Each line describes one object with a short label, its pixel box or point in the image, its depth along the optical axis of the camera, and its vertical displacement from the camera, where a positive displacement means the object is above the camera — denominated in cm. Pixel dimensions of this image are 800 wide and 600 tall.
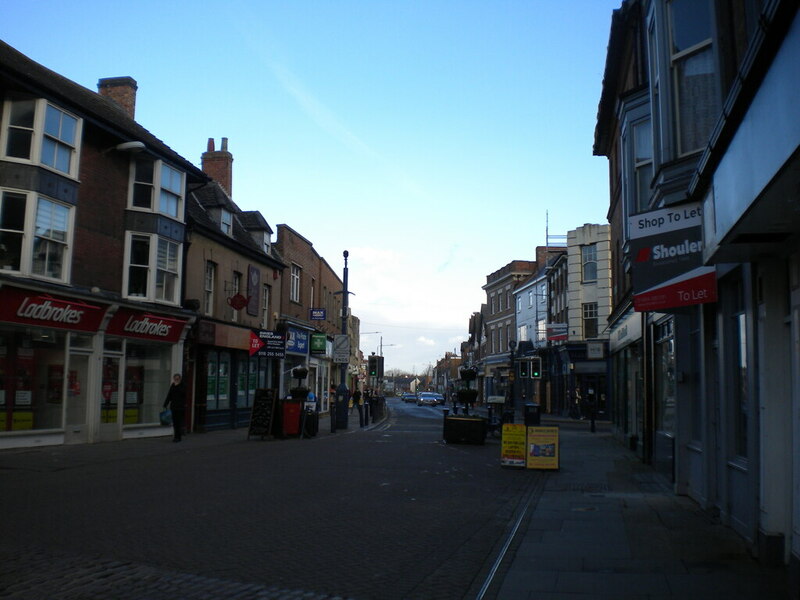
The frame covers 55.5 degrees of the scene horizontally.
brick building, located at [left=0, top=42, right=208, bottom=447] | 1727 +293
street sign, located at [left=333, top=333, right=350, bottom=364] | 2769 +129
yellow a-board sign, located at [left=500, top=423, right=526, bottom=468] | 1556 -121
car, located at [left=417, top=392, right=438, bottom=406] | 7156 -122
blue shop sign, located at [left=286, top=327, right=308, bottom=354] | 3483 +202
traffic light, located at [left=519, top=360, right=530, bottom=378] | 2890 +79
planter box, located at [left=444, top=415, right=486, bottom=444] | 2164 -120
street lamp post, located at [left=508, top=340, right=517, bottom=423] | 2641 +48
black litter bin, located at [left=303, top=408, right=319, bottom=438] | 2242 -116
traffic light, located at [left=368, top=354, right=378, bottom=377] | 3625 +94
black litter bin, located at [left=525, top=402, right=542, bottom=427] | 2687 -89
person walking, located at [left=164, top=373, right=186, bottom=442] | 2027 -56
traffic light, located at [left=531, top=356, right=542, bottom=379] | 2781 +80
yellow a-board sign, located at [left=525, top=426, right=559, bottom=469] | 1549 -123
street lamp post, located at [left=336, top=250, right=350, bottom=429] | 2664 -77
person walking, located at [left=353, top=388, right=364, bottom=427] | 4711 -83
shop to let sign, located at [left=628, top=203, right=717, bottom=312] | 917 +163
